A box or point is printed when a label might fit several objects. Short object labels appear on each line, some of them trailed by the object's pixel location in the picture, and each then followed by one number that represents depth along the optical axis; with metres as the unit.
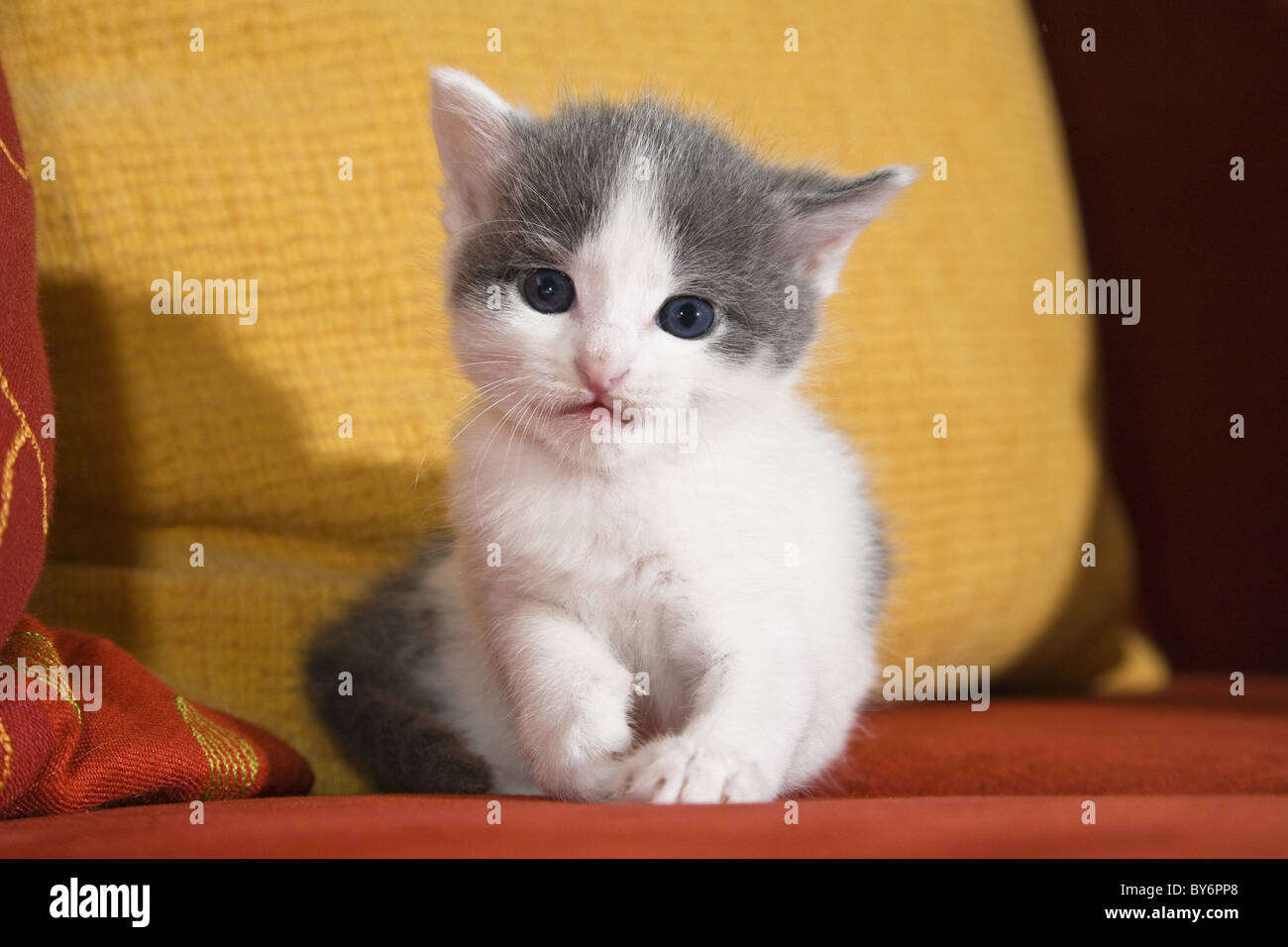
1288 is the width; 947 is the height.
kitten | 0.40
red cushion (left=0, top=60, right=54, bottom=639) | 0.37
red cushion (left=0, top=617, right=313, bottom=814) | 0.36
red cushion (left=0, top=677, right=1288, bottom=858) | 0.34
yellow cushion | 0.47
